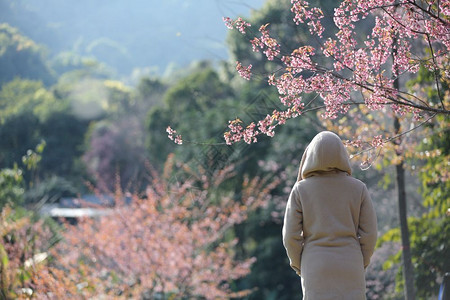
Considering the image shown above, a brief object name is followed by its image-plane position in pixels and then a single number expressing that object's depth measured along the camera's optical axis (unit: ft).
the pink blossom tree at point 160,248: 57.26
